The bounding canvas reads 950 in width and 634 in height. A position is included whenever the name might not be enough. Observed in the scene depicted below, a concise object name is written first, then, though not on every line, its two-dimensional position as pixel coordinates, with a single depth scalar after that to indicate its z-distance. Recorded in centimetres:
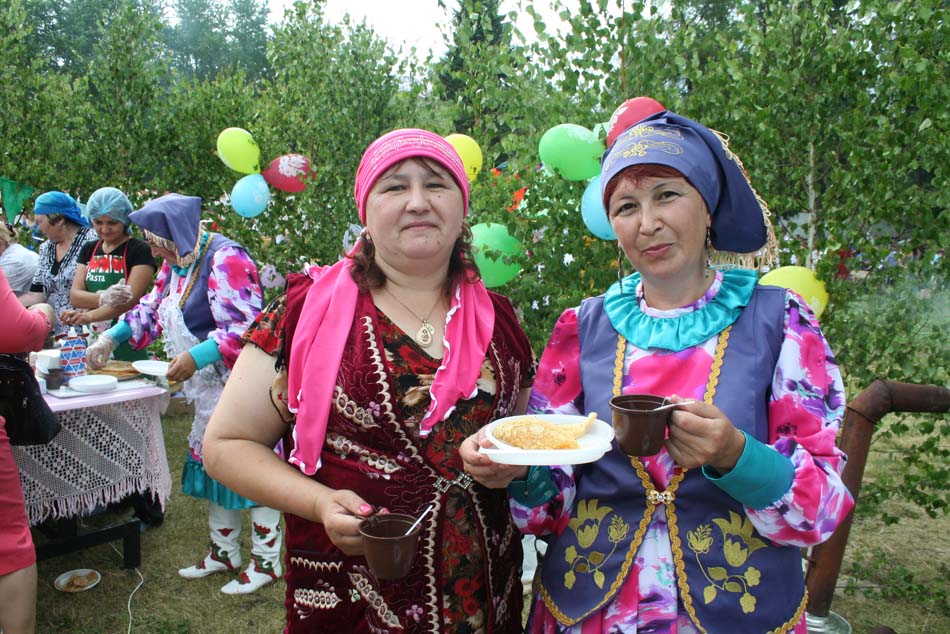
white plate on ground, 412
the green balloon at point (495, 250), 354
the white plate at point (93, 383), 391
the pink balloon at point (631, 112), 252
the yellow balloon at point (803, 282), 302
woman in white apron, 371
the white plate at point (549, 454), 134
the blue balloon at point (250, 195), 594
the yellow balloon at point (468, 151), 399
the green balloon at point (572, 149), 310
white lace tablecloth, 379
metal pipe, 288
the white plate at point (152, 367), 400
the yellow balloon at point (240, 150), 618
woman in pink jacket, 287
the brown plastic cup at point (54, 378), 394
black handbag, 310
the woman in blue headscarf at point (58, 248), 582
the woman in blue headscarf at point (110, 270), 512
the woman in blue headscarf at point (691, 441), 141
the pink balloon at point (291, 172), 586
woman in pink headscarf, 168
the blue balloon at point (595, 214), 296
